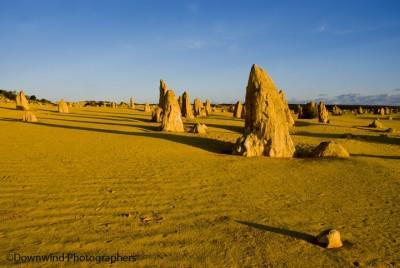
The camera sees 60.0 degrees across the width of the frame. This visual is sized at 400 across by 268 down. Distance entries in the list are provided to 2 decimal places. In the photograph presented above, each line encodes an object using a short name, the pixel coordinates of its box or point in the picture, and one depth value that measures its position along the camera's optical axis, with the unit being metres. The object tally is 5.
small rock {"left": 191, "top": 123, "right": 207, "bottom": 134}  18.08
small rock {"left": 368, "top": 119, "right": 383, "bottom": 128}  27.01
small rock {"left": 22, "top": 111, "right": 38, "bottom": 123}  22.99
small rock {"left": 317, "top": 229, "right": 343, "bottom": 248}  4.72
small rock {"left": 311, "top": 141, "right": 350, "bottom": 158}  12.01
